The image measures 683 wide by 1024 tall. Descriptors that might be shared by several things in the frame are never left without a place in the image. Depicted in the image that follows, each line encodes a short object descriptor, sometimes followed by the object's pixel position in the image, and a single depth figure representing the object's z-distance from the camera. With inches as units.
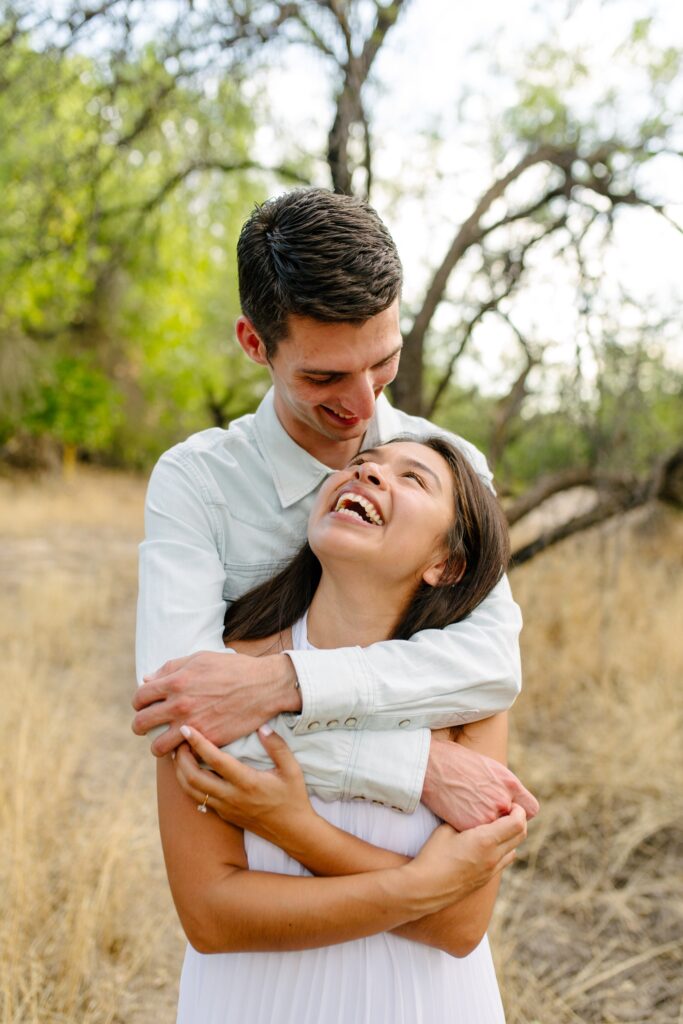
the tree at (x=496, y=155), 153.8
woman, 55.7
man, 57.1
